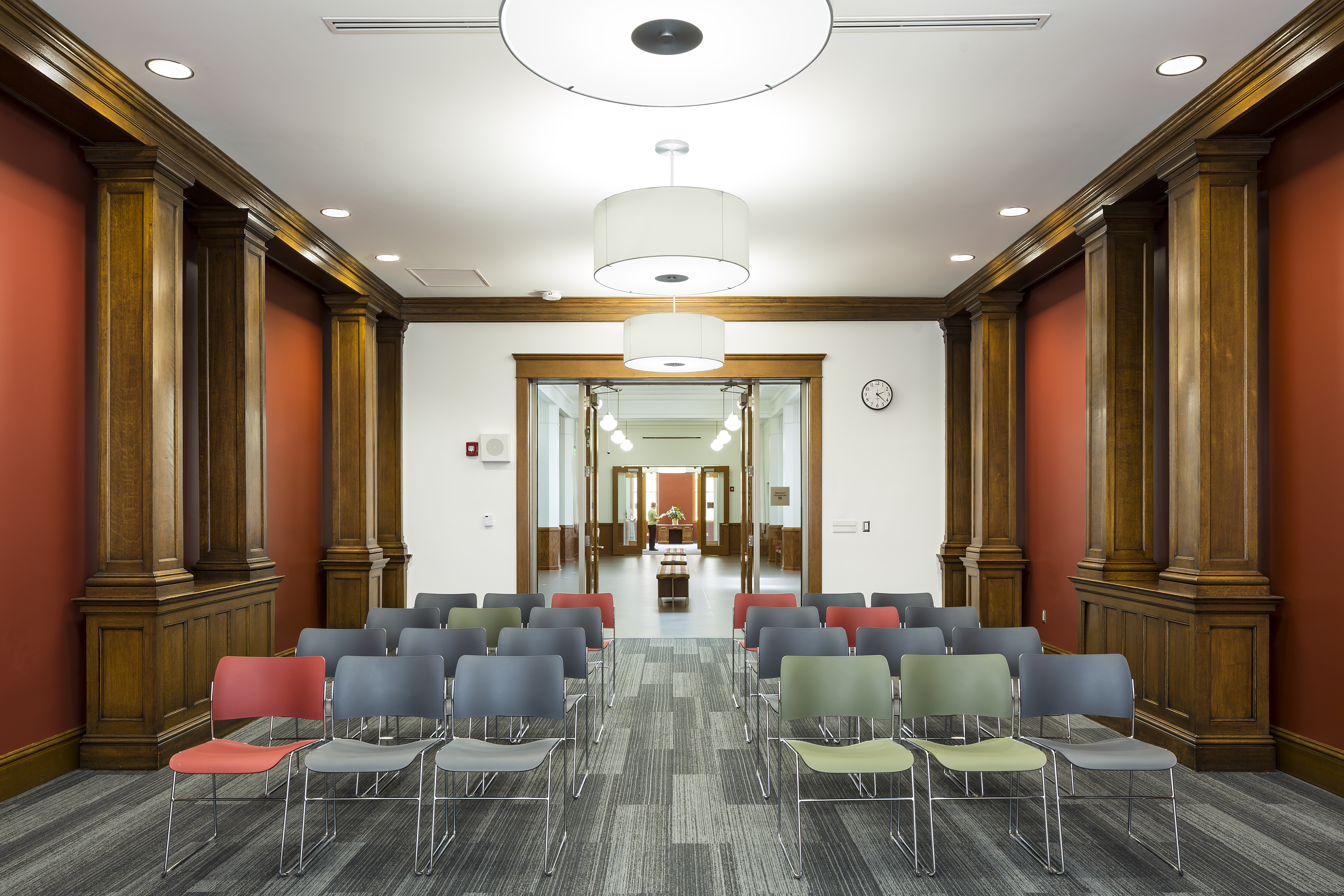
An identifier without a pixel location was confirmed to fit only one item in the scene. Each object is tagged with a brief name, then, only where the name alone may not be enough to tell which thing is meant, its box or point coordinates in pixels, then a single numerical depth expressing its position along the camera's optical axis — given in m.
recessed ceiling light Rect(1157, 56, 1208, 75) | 4.21
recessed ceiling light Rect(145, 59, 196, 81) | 4.22
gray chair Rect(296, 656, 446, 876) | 3.98
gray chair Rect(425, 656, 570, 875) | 3.95
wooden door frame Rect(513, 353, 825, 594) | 9.23
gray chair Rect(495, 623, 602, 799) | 4.79
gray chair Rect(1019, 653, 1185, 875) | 4.00
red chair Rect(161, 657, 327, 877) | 3.99
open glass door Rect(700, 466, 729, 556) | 22.09
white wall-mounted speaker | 9.26
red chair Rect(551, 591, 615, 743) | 6.71
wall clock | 9.31
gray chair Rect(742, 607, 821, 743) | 5.72
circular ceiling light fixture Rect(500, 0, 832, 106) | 2.41
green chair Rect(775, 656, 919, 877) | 3.96
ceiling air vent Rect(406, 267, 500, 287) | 8.11
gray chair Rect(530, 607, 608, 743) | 5.71
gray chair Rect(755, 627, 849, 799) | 4.83
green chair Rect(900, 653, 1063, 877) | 4.02
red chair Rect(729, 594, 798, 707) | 6.63
